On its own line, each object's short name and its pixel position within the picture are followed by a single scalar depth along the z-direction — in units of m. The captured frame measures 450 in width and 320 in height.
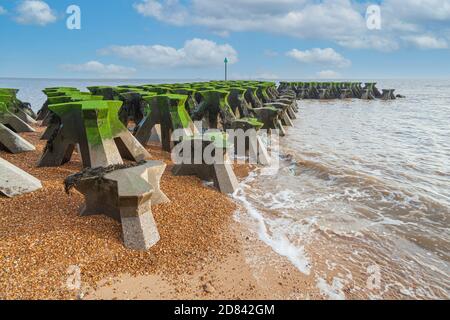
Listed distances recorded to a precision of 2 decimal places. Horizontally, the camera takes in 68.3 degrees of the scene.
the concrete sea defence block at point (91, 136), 6.91
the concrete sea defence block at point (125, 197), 4.50
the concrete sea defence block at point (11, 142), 8.72
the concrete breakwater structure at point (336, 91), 46.85
